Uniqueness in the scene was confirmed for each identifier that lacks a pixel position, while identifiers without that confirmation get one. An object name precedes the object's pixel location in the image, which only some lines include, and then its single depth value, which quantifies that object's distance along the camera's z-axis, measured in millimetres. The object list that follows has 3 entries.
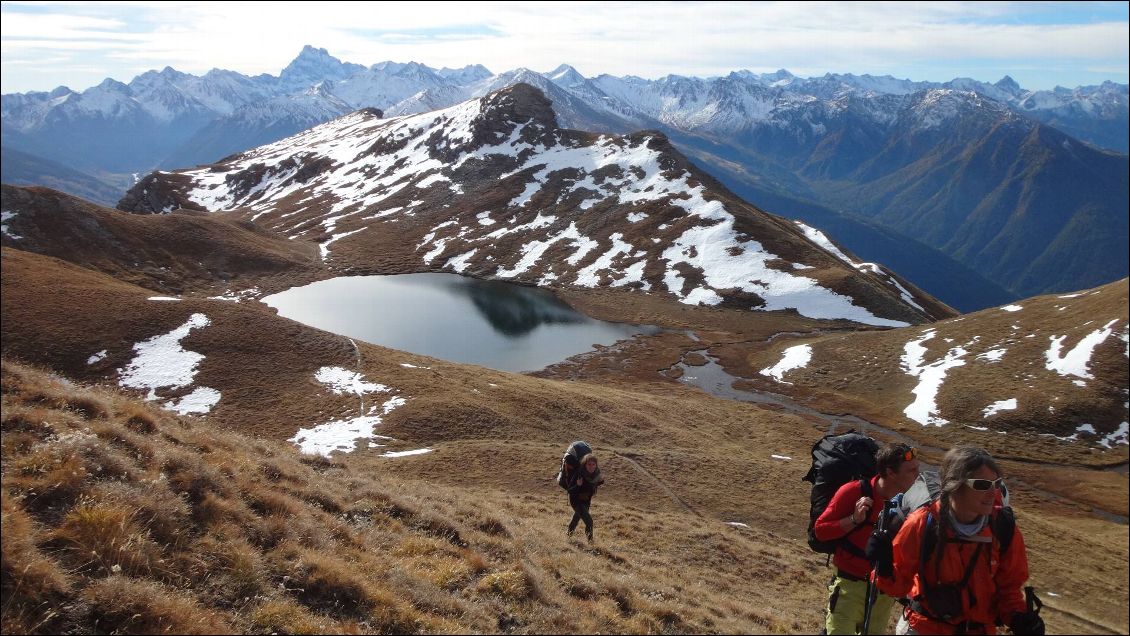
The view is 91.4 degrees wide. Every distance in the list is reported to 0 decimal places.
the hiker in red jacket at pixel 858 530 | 7723
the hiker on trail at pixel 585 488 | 16000
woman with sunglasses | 6402
